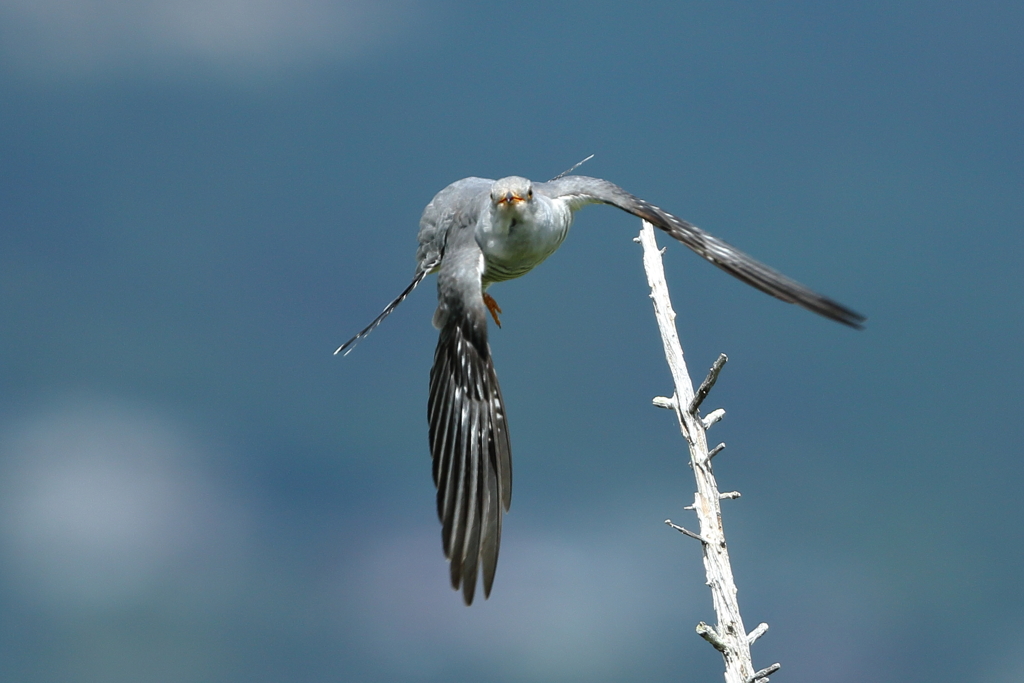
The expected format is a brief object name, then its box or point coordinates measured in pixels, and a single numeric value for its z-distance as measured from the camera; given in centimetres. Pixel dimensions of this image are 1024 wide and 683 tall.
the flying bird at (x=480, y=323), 708
